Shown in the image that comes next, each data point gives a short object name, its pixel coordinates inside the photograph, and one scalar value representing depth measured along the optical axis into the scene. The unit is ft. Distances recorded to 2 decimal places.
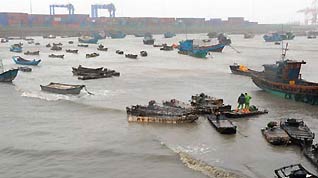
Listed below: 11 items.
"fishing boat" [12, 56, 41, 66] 170.08
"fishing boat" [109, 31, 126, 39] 422.82
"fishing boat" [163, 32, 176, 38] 430.20
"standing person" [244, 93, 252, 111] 77.79
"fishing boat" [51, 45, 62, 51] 253.06
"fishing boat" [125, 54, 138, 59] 200.03
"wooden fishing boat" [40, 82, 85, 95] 101.23
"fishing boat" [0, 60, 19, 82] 122.01
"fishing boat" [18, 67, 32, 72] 149.18
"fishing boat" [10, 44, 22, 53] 243.52
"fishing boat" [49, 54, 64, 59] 203.66
